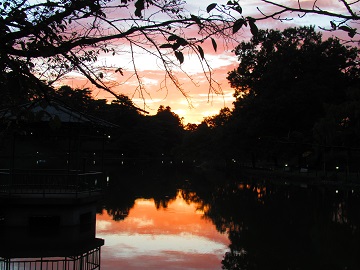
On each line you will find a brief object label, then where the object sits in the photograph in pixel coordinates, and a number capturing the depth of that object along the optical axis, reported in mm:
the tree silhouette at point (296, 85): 37875
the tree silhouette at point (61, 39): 2942
